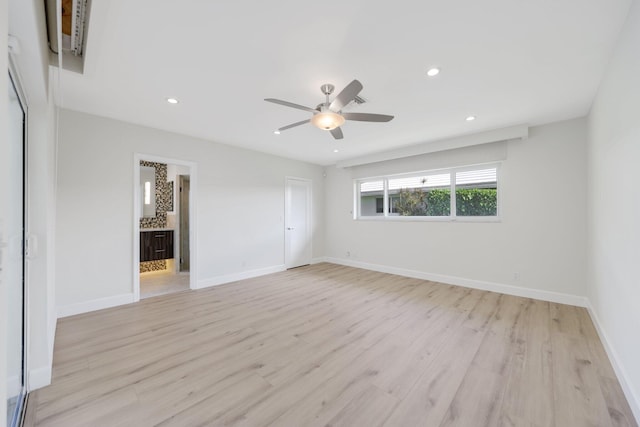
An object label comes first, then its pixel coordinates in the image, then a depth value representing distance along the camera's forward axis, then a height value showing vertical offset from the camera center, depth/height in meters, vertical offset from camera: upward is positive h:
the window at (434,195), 4.23 +0.40
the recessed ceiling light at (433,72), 2.26 +1.30
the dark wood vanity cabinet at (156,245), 5.04 -0.60
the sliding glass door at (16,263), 1.53 -0.31
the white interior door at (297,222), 5.71 -0.17
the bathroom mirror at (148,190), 5.48 +0.56
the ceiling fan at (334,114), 2.21 +0.97
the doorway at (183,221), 5.50 -0.12
